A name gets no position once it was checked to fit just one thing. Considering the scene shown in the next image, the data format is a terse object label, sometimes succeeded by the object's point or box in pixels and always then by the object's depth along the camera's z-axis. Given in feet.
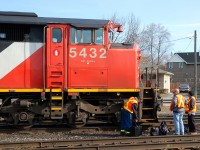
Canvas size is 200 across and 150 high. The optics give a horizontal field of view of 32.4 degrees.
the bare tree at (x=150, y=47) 173.95
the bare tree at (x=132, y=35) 142.19
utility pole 98.60
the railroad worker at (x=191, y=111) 38.45
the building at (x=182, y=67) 263.70
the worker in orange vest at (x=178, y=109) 37.14
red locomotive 39.29
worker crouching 37.55
